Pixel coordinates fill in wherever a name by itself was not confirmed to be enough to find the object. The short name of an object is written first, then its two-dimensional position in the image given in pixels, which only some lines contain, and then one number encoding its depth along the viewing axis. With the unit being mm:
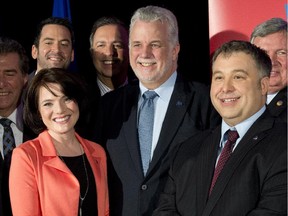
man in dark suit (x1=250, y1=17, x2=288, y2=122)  3721
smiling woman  3107
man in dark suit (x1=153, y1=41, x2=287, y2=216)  2615
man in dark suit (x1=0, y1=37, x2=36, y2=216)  3644
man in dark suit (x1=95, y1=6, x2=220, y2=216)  3387
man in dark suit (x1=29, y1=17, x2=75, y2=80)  4531
